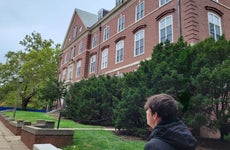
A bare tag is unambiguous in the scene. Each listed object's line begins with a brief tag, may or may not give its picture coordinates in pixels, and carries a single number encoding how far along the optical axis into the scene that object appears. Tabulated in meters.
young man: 1.61
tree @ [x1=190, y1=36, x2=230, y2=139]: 6.71
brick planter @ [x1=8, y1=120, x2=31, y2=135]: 10.16
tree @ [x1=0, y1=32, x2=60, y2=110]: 30.42
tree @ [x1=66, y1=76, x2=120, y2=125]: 13.99
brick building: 13.56
